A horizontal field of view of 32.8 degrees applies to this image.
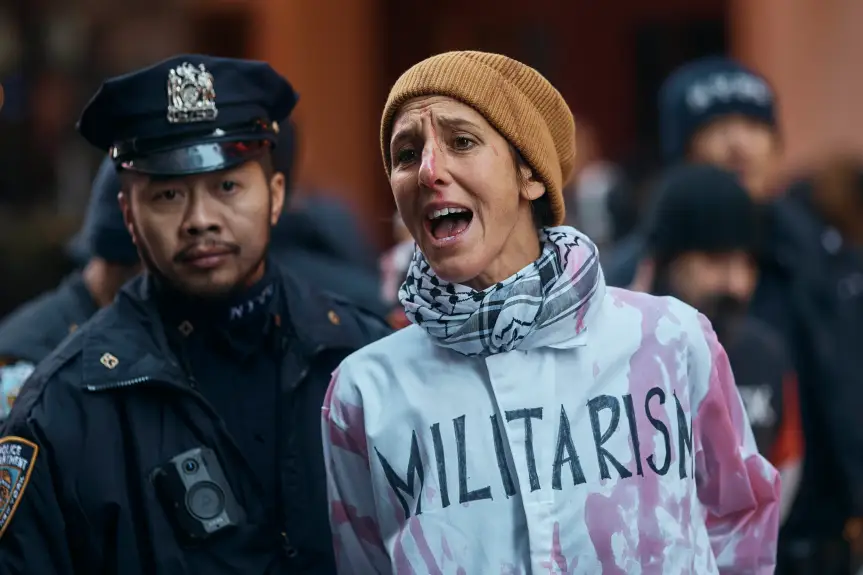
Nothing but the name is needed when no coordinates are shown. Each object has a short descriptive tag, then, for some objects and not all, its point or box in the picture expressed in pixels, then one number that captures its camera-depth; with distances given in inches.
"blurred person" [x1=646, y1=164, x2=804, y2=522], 169.5
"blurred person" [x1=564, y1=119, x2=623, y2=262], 339.0
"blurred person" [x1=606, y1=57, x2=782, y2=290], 221.1
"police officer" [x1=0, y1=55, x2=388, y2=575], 134.3
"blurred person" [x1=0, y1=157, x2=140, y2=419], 170.9
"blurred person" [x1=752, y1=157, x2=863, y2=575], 207.2
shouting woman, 117.9
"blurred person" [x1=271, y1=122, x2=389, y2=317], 230.7
